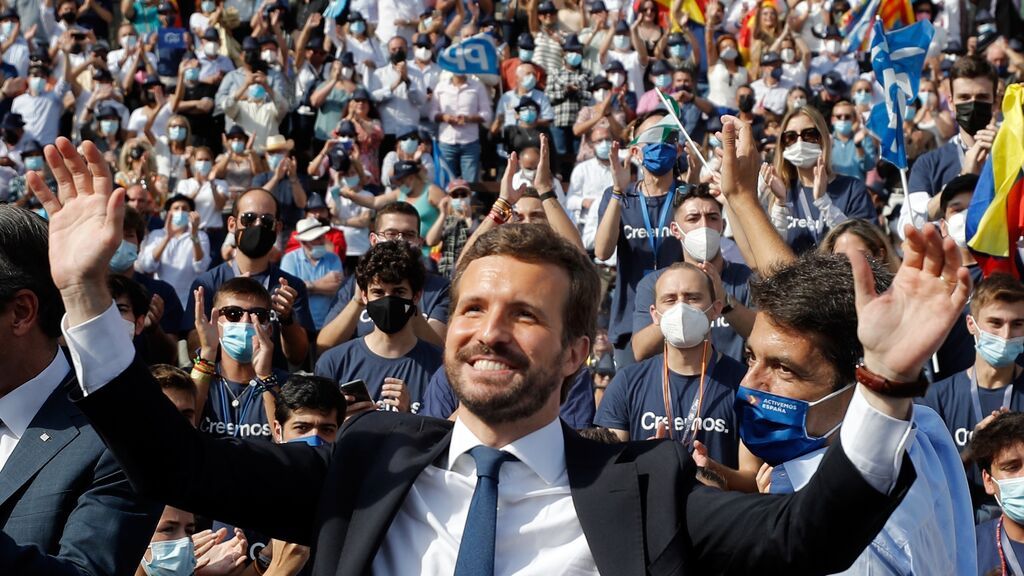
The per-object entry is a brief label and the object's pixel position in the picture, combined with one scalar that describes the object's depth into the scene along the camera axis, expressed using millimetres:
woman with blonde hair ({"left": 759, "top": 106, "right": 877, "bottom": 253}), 8508
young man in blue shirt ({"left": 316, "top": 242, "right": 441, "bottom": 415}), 7352
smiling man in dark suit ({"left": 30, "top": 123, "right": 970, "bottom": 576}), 2598
